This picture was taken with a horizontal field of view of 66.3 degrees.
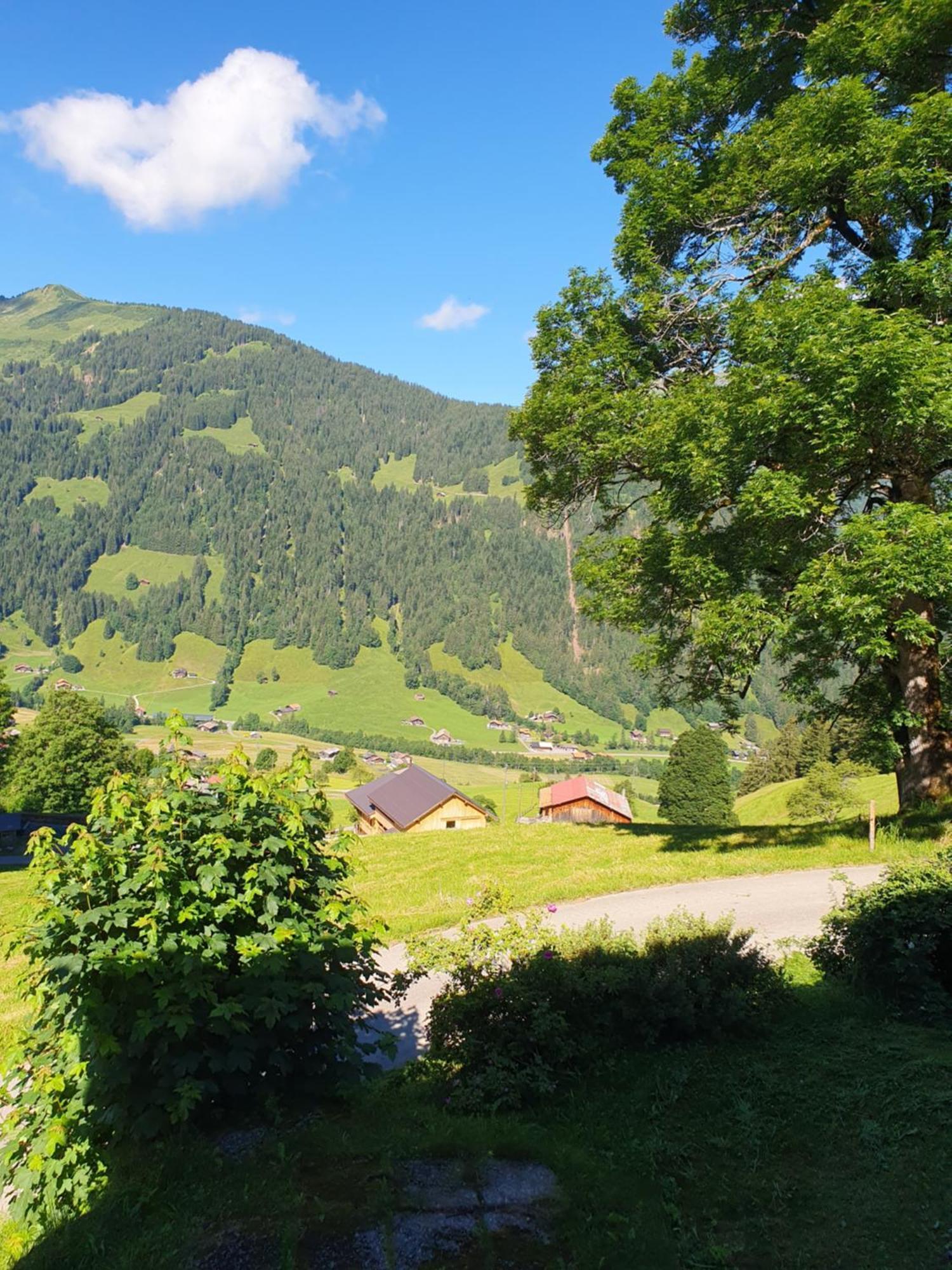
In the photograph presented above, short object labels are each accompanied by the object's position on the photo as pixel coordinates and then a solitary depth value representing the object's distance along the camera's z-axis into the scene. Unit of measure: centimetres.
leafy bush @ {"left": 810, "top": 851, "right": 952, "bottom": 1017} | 751
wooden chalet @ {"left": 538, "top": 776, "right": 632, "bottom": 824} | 6506
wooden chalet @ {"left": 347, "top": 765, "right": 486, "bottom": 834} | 5538
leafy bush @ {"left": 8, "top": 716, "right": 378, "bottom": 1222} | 483
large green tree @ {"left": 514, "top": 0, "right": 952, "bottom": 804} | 1039
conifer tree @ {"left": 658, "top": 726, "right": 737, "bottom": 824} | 6981
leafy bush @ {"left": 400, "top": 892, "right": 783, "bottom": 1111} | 661
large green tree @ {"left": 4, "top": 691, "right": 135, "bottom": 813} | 6025
